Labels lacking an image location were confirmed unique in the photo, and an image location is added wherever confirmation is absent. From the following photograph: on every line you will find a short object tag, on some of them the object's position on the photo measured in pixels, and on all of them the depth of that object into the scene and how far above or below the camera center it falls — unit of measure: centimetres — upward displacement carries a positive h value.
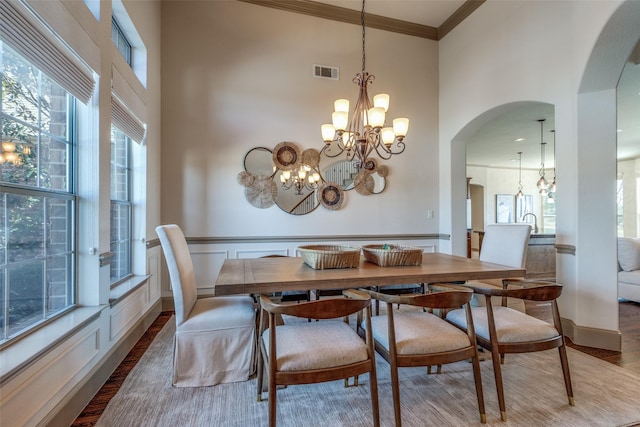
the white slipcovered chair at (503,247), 258 -29
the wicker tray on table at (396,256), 222 -31
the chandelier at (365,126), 231 +69
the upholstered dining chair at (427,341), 156 -68
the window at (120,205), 265 +7
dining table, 175 -39
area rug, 169 -113
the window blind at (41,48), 126 +78
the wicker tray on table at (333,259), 211 -31
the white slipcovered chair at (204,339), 198 -82
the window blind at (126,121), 230 +76
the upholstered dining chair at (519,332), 171 -68
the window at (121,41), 264 +156
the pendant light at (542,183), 674 +68
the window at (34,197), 142 +8
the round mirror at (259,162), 380 +64
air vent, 405 +188
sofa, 392 -72
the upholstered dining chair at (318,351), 141 -67
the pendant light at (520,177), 986 +124
